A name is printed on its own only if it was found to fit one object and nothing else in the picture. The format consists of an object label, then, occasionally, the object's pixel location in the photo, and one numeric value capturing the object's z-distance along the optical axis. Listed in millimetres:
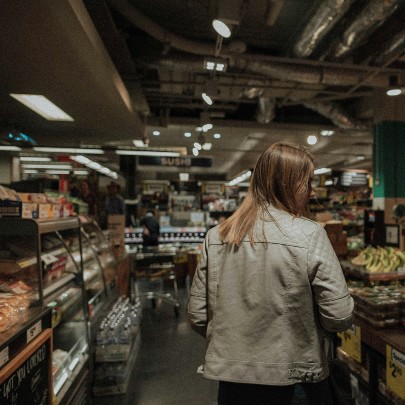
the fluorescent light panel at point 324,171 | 10992
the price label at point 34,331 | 1725
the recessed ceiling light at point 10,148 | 4668
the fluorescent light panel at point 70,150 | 4772
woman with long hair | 1329
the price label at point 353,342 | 2516
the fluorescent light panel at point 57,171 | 9422
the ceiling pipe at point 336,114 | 6922
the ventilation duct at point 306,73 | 4539
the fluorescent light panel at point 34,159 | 6474
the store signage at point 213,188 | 15766
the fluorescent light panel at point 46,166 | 7657
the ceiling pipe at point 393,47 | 4023
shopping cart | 5852
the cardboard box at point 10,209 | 2135
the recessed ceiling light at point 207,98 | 4723
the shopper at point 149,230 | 8391
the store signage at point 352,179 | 10359
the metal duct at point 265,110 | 6592
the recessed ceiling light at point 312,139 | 6538
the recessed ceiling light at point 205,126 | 6338
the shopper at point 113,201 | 6801
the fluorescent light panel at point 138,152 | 5182
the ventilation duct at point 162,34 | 3537
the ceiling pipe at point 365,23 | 3225
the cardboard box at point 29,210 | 2246
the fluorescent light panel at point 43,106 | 3998
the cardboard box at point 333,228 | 3956
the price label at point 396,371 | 1979
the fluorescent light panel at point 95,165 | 5946
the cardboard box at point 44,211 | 2475
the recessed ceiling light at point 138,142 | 6813
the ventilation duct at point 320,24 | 3326
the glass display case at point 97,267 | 3738
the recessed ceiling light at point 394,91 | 4715
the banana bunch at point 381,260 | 3094
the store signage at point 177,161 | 8141
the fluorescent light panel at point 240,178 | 11289
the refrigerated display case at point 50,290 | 1922
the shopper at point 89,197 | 5535
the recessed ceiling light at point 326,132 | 7130
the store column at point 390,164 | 6793
